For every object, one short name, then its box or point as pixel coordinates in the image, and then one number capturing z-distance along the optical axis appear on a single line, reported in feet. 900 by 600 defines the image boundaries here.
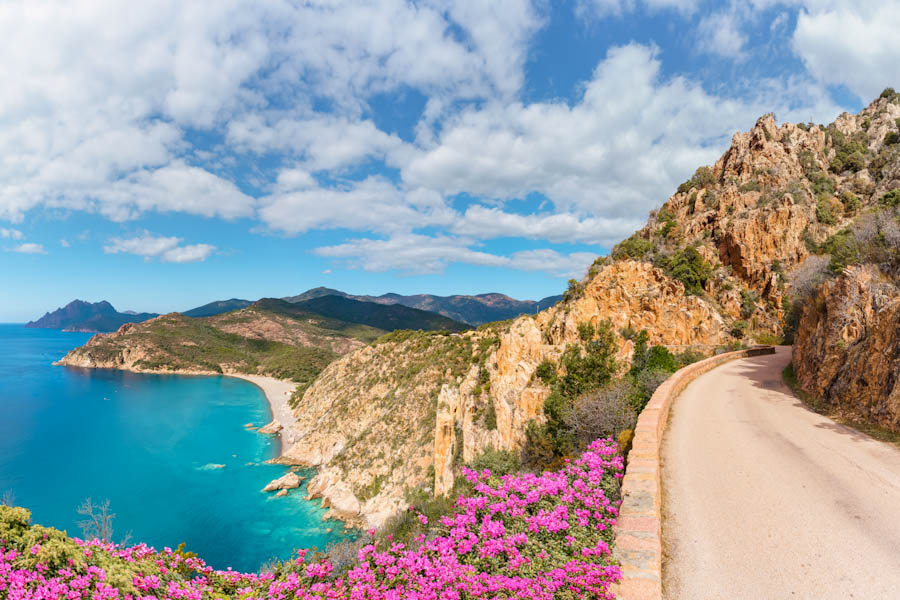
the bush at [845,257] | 60.95
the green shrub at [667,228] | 134.62
